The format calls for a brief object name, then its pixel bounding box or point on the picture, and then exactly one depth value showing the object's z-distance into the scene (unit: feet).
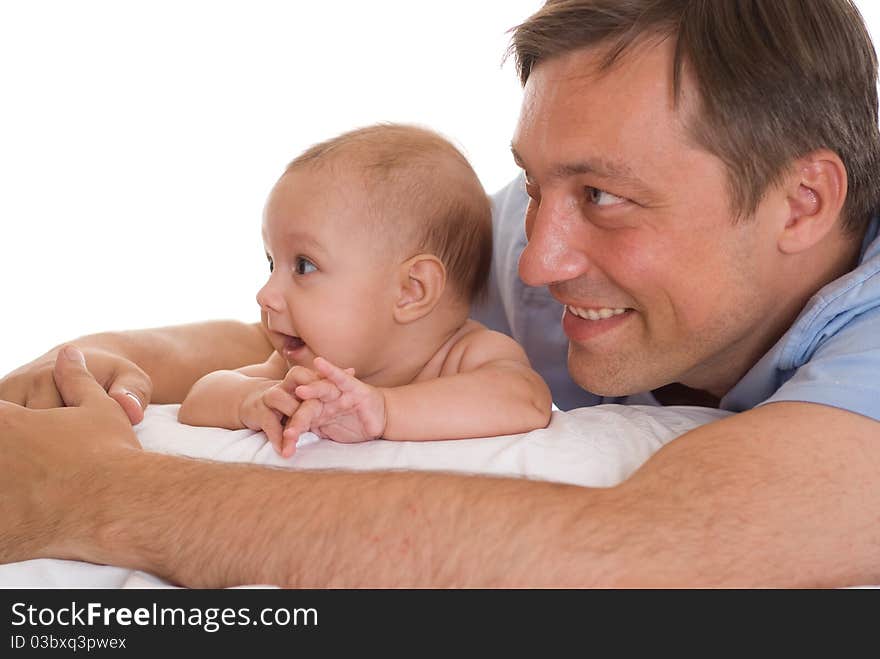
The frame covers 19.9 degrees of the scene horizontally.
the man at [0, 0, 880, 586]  4.03
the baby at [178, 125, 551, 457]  4.59
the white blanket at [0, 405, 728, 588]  4.15
